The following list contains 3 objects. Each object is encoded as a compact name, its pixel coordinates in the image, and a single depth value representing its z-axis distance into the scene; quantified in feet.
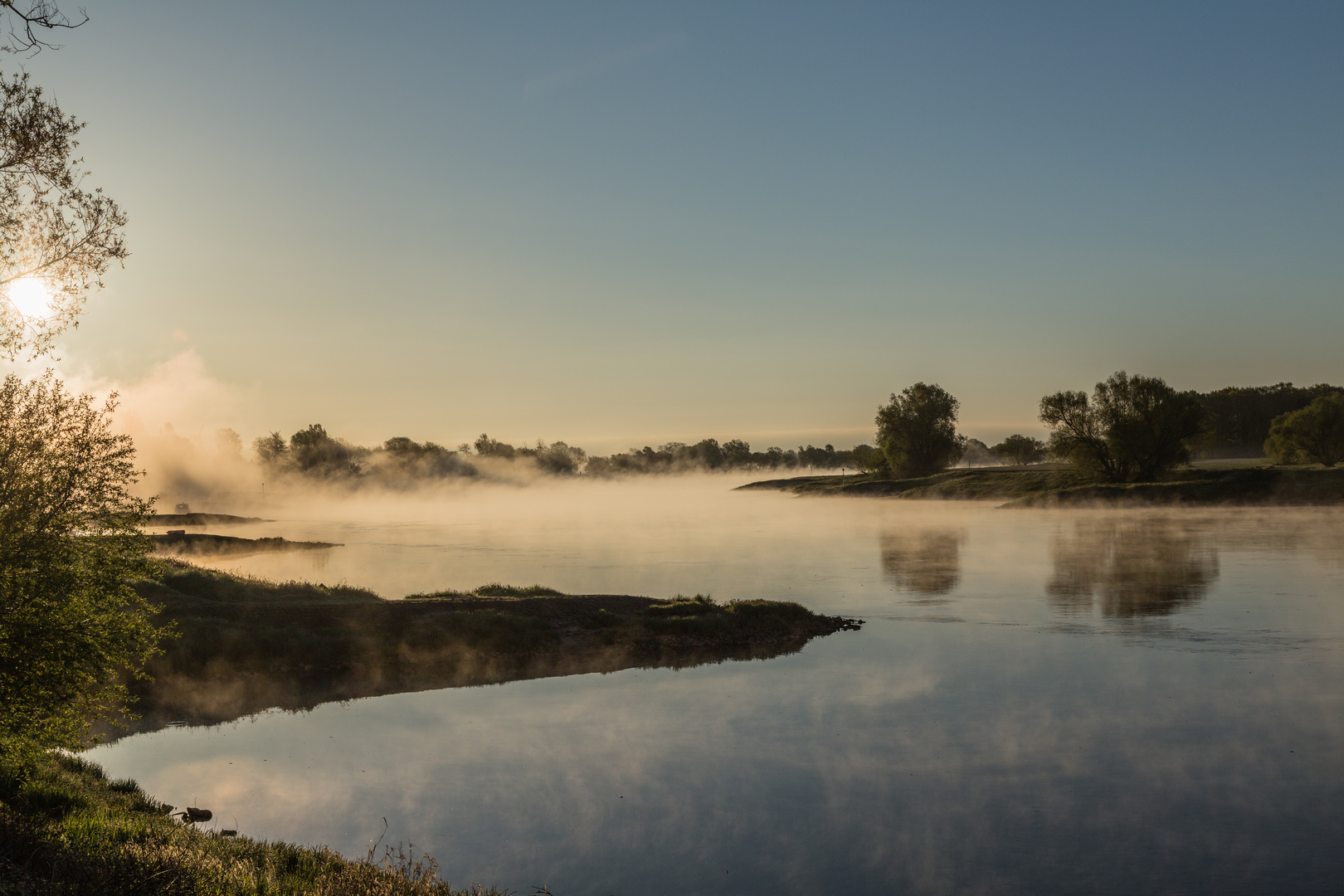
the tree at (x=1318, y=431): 415.64
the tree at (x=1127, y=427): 400.88
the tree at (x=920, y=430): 559.79
